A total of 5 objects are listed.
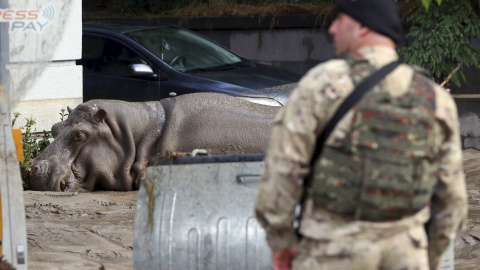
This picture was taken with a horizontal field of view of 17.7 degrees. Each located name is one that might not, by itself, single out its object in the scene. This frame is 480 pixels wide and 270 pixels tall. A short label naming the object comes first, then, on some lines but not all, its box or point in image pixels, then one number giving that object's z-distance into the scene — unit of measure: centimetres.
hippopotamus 1492
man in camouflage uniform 501
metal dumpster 695
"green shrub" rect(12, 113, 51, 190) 1493
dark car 1709
